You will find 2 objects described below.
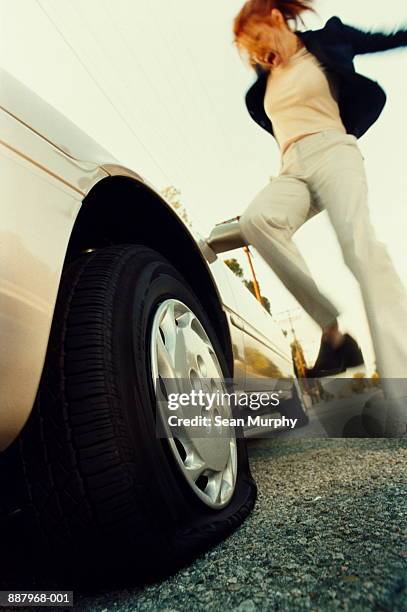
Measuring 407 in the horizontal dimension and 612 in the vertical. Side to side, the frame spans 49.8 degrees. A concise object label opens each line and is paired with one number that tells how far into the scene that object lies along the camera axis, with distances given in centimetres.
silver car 72
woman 142
